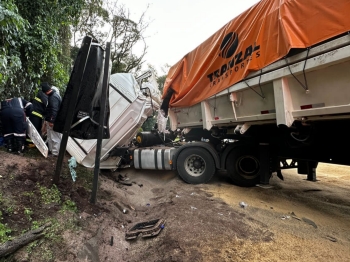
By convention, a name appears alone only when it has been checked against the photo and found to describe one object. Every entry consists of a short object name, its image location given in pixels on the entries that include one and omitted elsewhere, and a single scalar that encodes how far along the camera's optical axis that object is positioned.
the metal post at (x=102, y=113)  3.40
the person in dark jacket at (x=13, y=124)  4.31
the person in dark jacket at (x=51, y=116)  4.72
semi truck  2.64
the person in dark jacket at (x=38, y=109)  4.91
